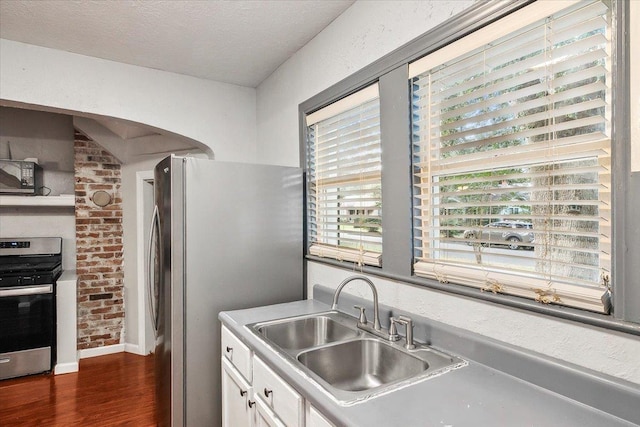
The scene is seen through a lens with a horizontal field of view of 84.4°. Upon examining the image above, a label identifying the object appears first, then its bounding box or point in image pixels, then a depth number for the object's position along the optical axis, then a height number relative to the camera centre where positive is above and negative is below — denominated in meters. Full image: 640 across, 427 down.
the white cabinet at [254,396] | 1.21 -0.74
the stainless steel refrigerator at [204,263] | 1.96 -0.30
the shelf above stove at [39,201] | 3.36 +0.12
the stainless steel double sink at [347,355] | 1.32 -0.61
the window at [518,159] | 0.97 +0.17
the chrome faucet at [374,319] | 1.58 -0.51
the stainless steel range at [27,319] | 3.16 -0.96
